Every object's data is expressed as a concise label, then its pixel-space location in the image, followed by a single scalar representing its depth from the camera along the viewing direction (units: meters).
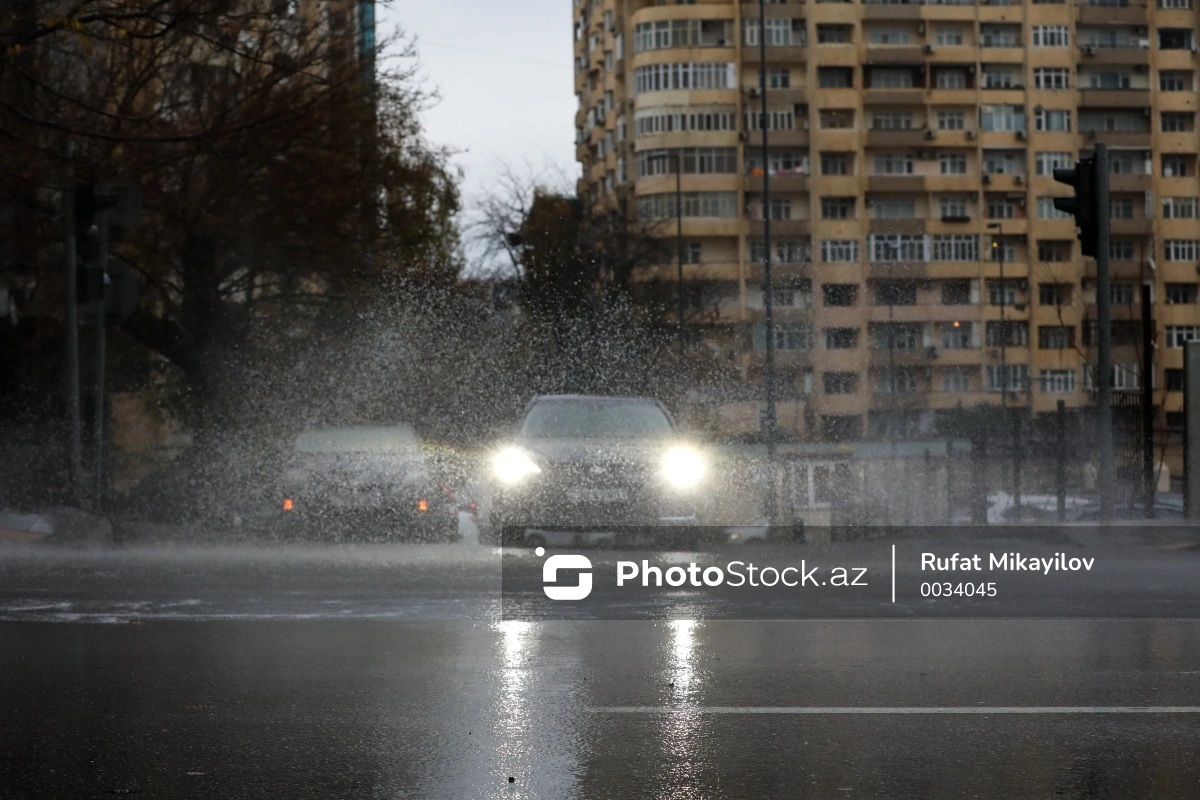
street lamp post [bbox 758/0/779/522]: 25.53
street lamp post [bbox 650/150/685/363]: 40.83
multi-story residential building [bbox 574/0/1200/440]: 81.75
